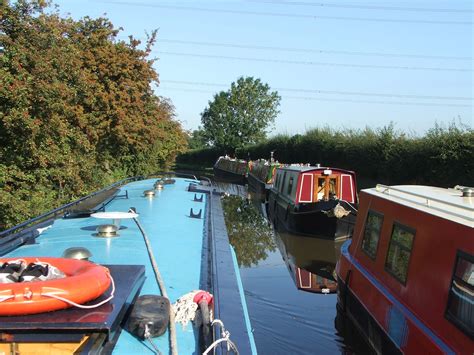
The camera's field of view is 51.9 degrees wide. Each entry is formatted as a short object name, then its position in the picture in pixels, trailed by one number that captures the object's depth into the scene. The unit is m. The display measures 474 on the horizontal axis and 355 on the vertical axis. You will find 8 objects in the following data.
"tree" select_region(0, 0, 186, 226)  8.26
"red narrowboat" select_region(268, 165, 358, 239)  13.25
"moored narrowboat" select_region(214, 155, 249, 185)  38.06
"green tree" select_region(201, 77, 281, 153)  59.69
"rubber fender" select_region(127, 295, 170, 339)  2.51
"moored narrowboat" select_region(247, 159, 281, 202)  25.84
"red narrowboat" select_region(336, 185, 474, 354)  3.95
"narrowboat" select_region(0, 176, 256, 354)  2.09
